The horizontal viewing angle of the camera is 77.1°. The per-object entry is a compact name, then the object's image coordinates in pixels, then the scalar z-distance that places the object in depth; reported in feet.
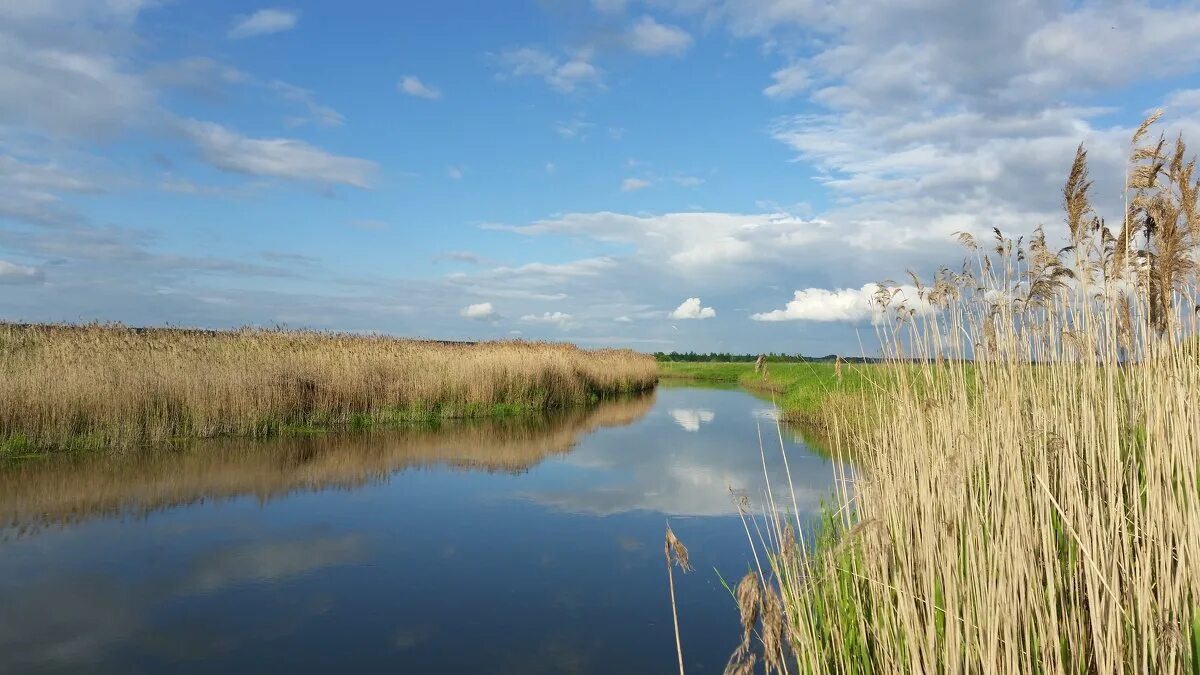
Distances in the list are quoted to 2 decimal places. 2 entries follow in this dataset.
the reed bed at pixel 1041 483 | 7.09
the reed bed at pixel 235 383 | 31.12
